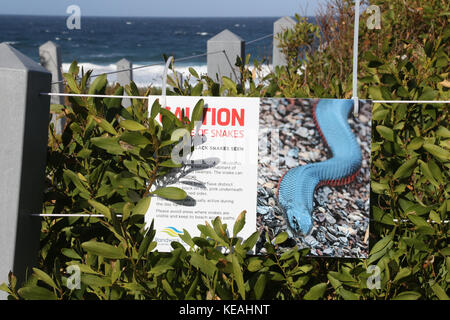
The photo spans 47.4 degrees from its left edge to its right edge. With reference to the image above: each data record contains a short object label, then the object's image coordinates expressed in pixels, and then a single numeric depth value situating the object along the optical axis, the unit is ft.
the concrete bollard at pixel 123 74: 20.38
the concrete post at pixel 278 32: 15.08
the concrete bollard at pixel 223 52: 12.26
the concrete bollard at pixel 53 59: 18.06
